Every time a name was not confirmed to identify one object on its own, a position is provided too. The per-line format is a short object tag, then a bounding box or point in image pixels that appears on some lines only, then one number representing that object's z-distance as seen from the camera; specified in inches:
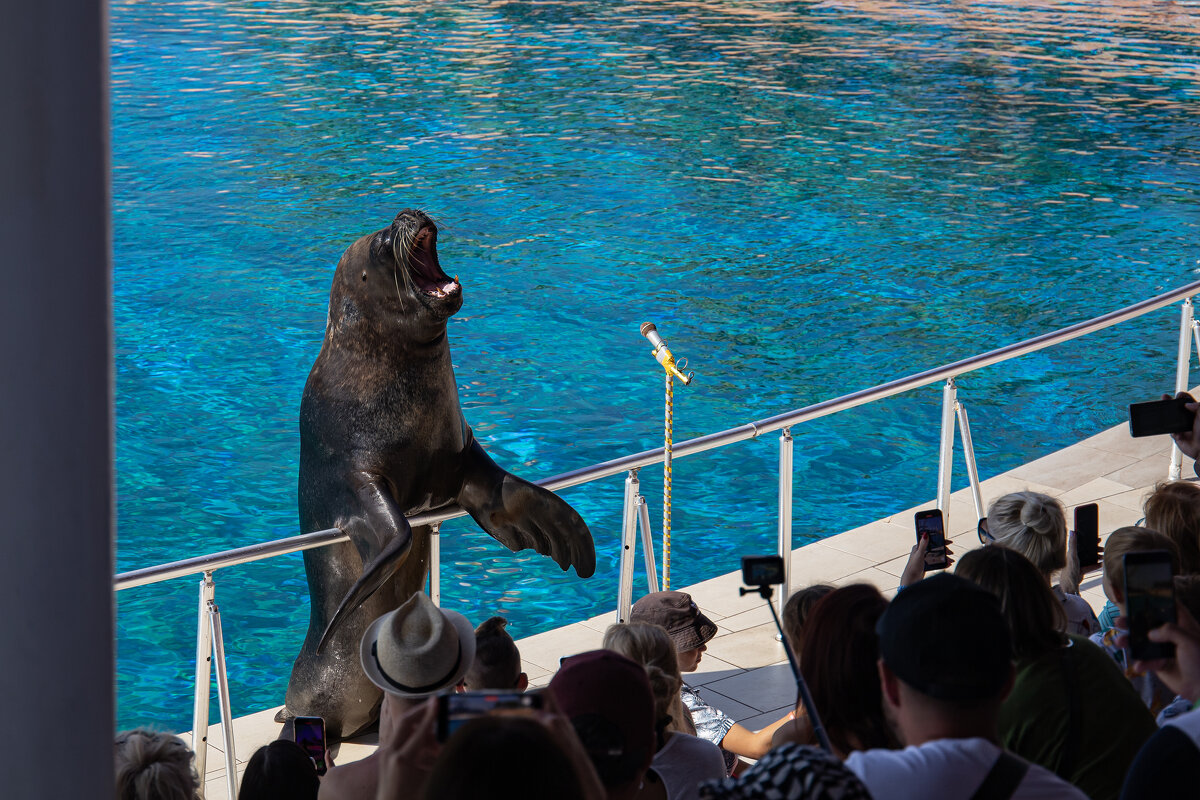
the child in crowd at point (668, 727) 203.3
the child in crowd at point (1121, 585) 252.8
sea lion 377.1
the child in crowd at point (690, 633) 301.0
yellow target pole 387.5
